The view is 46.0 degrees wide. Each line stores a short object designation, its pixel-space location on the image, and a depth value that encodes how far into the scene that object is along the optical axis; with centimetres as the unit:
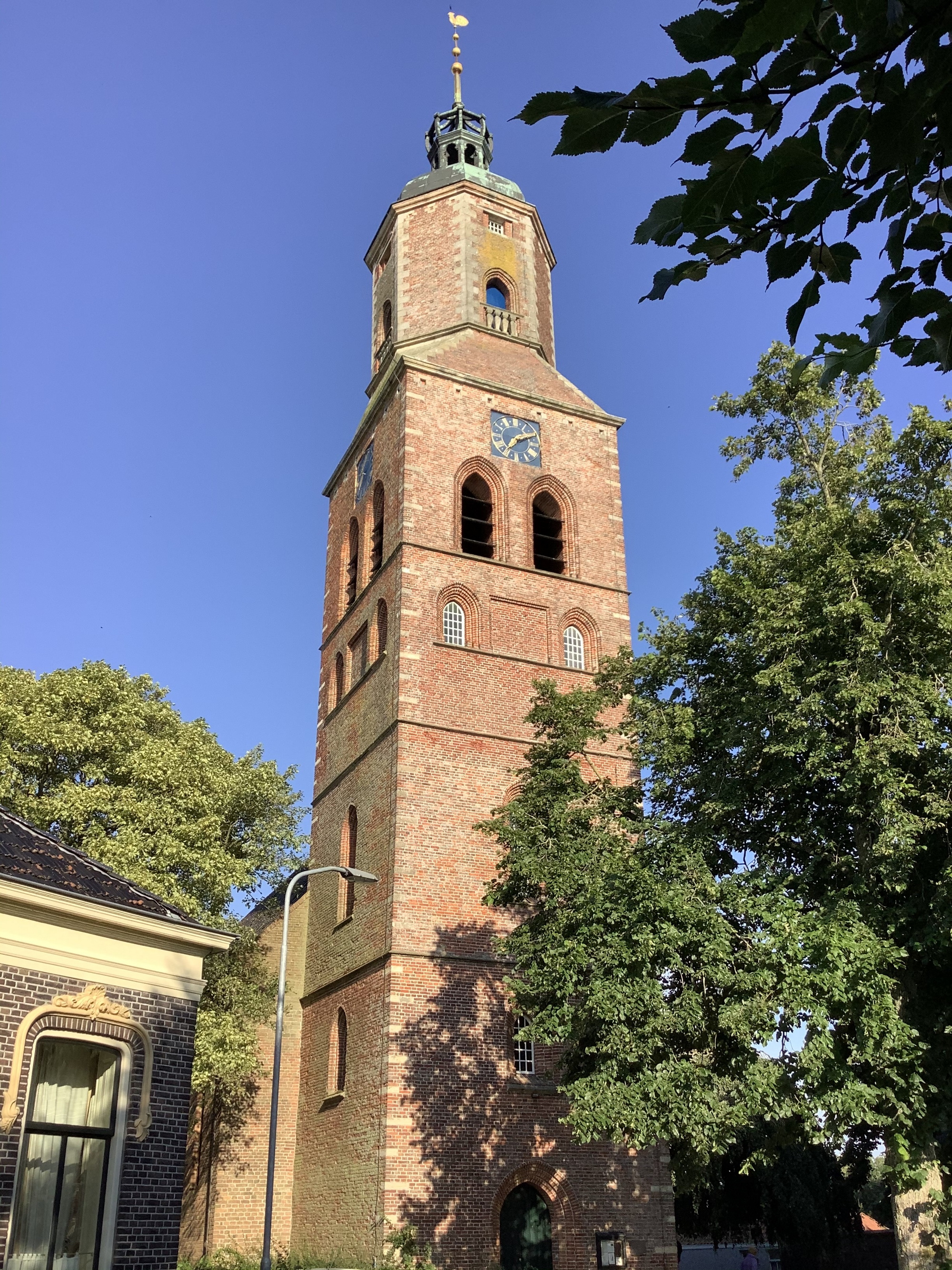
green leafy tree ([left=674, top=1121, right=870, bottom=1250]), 2867
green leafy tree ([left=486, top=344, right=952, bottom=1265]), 1355
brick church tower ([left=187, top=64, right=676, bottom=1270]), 2089
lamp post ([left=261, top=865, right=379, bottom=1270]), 1606
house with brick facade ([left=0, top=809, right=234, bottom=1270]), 995
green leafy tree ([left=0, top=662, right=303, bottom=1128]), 2330
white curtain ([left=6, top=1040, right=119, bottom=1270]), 983
